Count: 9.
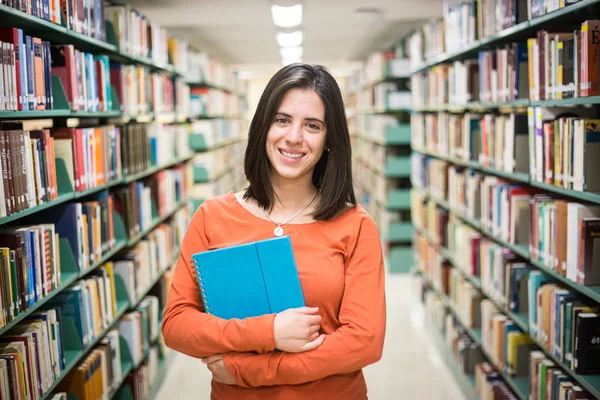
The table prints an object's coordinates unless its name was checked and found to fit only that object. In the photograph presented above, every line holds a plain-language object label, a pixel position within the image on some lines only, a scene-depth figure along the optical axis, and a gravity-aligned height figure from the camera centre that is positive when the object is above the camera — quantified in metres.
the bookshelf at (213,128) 6.73 +0.12
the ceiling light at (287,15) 5.46 +1.10
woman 1.57 -0.33
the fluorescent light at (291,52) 9.15 +1.26
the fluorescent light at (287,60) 10.91 +1.31
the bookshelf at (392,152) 6.75 -0.23
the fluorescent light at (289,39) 7.42 +1.19
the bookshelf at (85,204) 2.16 -0.30
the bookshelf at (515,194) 2.35 -0.33
